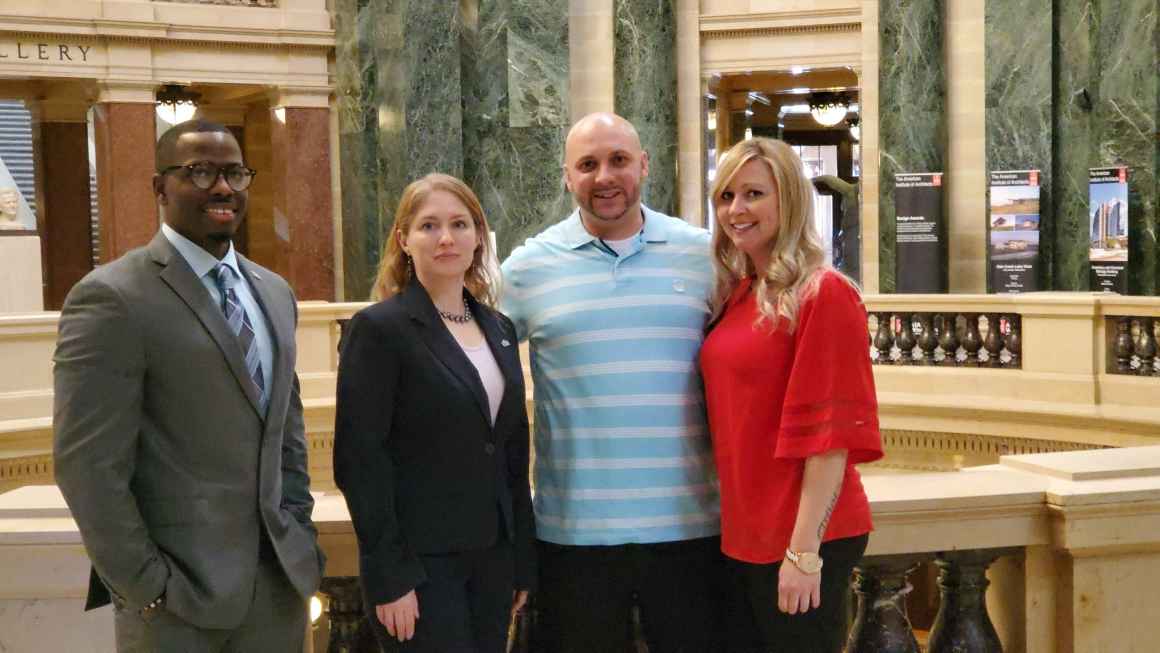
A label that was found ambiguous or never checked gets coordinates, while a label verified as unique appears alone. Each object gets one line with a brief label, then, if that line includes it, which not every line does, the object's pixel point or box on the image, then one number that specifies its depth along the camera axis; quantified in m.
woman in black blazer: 2.64
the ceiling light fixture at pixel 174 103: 16.67
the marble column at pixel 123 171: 15.53
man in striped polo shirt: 2.98
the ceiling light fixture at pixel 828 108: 19.98
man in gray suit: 2.28
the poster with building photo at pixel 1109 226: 12.30
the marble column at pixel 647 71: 15.44
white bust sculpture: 12.37
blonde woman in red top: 2.69
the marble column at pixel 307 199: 16.48
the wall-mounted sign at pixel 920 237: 13.47
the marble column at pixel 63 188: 17.88
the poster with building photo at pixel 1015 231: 13.04
